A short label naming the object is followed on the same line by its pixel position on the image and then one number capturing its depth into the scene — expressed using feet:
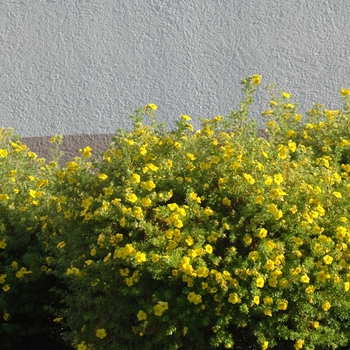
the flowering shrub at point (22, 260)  13.69
